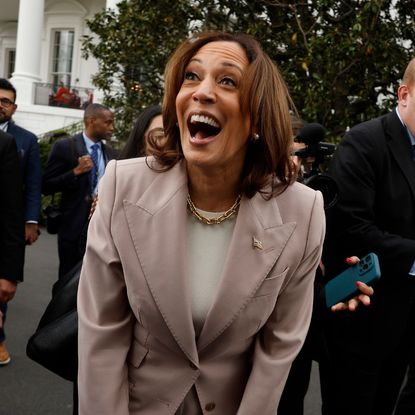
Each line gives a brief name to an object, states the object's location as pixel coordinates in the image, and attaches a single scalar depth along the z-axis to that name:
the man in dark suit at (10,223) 3.20
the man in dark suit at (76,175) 4.91
